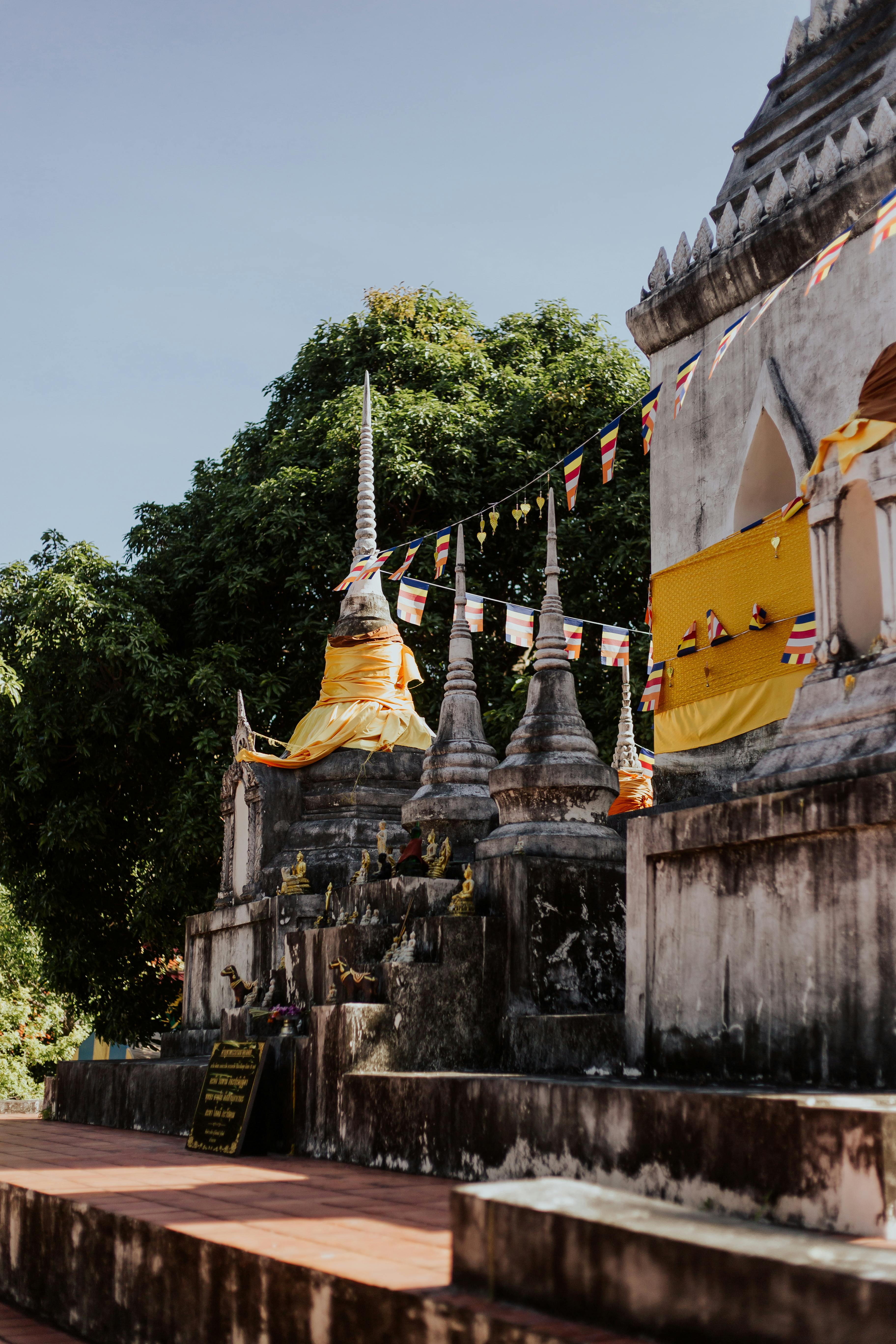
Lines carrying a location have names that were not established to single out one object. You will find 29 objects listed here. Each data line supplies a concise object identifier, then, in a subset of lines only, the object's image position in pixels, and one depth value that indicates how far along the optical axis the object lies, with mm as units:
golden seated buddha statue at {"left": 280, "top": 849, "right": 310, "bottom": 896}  12578
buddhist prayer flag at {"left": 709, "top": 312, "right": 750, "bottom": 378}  8719
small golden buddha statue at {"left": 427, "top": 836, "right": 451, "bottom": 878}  9859
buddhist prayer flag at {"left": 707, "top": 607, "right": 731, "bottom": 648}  10305
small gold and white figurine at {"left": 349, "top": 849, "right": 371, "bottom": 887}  10750
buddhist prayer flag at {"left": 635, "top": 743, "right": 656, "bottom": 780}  14984
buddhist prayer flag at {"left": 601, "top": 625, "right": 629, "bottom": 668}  14383
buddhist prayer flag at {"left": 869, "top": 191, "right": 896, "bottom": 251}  7406
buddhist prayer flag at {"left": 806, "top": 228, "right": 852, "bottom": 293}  8141
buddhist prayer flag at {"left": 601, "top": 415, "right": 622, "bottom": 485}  11852
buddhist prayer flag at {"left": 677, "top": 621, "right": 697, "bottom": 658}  10672
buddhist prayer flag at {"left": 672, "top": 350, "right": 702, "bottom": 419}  9500
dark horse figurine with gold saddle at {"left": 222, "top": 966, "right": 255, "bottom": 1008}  11016
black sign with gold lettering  8195
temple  3344
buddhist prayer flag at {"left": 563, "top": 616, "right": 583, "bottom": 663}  14242
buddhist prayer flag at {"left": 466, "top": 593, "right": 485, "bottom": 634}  13883
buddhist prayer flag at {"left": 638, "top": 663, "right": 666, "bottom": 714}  11133
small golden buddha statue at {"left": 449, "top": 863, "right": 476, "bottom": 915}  8969
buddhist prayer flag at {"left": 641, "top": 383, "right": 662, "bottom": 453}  11273
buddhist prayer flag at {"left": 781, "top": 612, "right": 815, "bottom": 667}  9297
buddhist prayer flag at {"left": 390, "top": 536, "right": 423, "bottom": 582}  13961
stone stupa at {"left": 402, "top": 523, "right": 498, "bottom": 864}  10828
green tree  18047
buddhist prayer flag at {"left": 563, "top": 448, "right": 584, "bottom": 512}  11977
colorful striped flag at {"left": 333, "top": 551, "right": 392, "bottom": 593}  14055
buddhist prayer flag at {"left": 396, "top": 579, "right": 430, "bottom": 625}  14664
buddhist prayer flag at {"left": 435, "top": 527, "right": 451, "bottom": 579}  13578
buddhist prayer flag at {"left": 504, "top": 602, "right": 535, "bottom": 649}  14023
